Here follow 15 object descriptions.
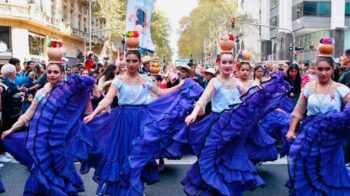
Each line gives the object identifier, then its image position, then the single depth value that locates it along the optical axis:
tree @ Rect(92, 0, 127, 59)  43.59
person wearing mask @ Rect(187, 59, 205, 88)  10.46
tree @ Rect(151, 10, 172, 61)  65.25
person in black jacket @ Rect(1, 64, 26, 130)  9.00
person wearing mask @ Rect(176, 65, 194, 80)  9.04
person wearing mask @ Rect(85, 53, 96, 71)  11.84
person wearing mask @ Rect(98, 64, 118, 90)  9.50
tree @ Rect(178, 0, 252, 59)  61.34
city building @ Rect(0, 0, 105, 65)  30.44
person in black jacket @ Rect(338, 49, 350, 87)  7.86
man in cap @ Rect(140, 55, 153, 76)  10.71
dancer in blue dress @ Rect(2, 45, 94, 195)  5.34
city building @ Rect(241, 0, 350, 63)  46.00
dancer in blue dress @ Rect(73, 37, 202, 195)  5.72
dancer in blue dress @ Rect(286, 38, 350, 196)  4.63
